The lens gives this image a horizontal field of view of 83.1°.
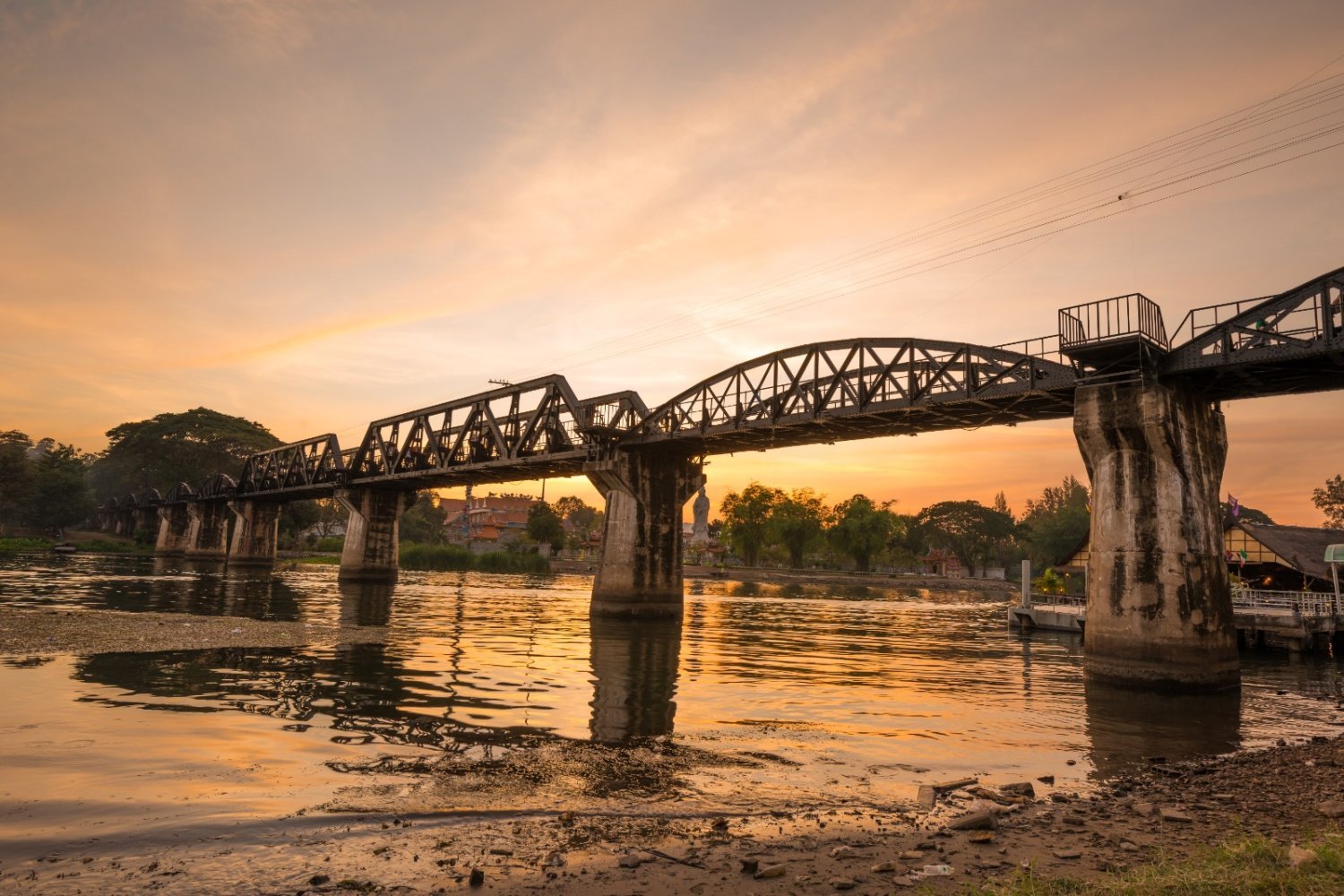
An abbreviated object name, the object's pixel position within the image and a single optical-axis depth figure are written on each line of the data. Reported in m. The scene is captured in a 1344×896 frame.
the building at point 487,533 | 182.00
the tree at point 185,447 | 141.62
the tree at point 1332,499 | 139.25
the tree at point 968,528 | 173.38
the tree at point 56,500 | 137.88
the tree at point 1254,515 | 177.12
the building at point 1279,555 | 47.00
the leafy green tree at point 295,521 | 141.00
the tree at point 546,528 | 139.25
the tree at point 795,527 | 152.50
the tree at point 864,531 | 149.25
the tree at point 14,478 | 121.81
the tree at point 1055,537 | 144.50
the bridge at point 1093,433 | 24.27
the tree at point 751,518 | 155.00
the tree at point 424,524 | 171.04
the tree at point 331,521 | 189.84
